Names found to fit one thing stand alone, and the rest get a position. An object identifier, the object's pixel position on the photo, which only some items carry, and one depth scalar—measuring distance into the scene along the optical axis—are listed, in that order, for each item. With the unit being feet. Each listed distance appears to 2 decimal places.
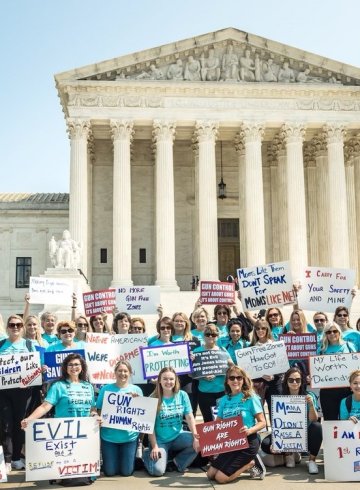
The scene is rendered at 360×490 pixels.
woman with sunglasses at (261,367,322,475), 41.42
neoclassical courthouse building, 136.77
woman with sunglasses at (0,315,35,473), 42.39
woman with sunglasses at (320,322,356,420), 44.78
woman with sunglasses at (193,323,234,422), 45.93
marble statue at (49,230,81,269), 119.85
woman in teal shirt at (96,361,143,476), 40.24
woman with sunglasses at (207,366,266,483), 38.50
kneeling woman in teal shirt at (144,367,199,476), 40.78
